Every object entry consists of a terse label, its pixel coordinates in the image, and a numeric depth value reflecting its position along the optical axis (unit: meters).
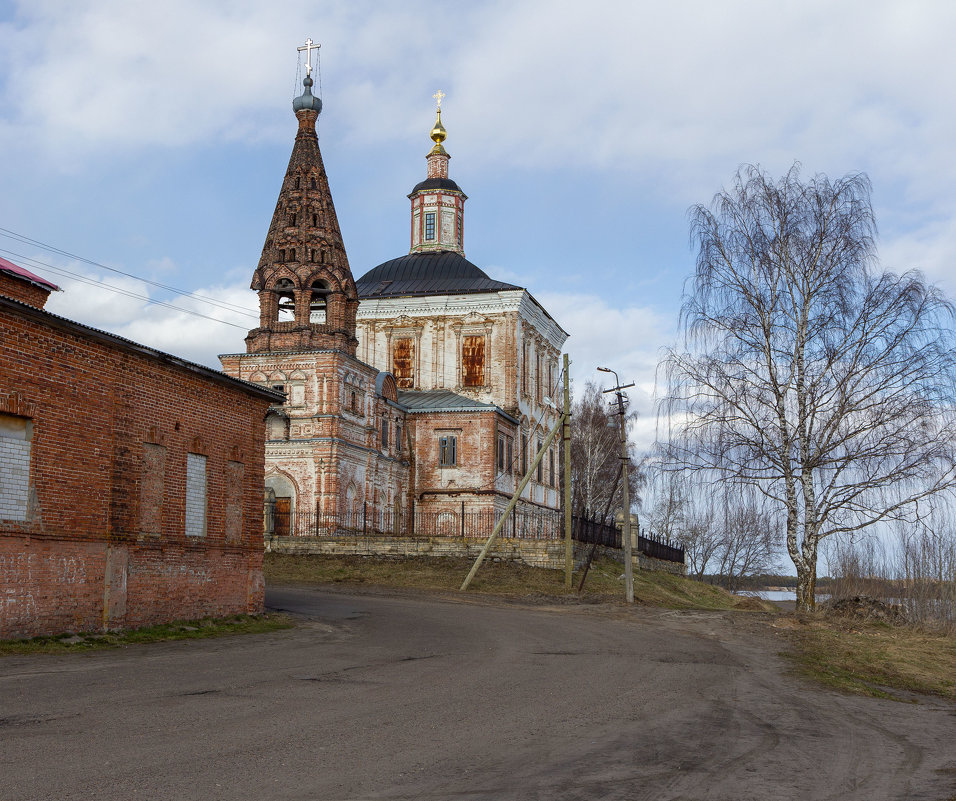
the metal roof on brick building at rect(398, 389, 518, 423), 42.72
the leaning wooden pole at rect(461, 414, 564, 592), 26.55
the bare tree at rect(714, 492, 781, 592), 61.28
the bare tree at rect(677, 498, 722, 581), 64.66
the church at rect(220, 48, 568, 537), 36.56
